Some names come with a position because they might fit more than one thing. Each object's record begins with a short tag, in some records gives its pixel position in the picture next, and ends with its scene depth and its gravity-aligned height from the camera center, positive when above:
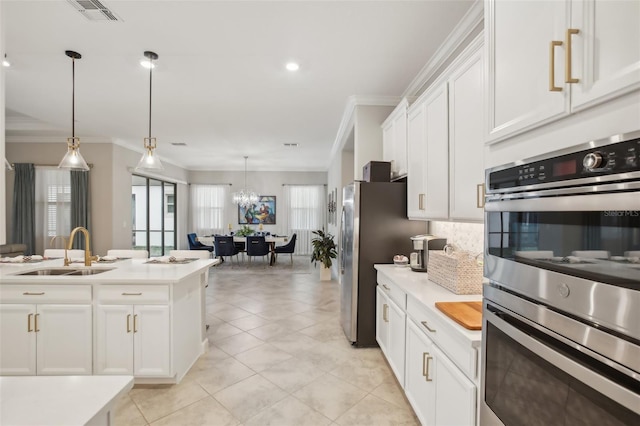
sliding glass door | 7.53 -0.09
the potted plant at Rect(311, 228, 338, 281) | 6.13 -0.76
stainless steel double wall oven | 0.67 -0.19
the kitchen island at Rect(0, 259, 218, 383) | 2.49 -0.91
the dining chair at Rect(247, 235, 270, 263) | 7.71 -0.84
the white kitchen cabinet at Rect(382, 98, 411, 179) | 3.13 +0.79
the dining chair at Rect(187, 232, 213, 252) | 8.36 -0.87
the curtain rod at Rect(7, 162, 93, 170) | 5.89 +0.84
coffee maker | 2.84 -0.31
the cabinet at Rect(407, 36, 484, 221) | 1.87 +0.48
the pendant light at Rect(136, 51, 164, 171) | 3.35 +0.52
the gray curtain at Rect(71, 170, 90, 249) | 5.92 +0.18
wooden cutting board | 1.42 -0.50
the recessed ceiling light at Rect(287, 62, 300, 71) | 3.08 +1.42
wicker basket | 2.06 -0.40
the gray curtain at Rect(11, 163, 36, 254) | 5.81 +0.10
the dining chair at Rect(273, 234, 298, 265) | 8.27 -0.96
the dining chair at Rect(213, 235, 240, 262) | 7.73 -0.82
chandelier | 8.94 +0.40
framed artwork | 10.20 -0.02
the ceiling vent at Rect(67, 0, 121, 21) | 2.20 +1.44
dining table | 8.13 -0.75
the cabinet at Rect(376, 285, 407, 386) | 2.32 -0.98
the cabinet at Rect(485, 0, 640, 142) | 0.70 +0.42
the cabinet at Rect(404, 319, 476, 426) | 1.40 -0.90
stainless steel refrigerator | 3.18 -0.26
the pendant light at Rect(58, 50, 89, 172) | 3.09 +0.50
